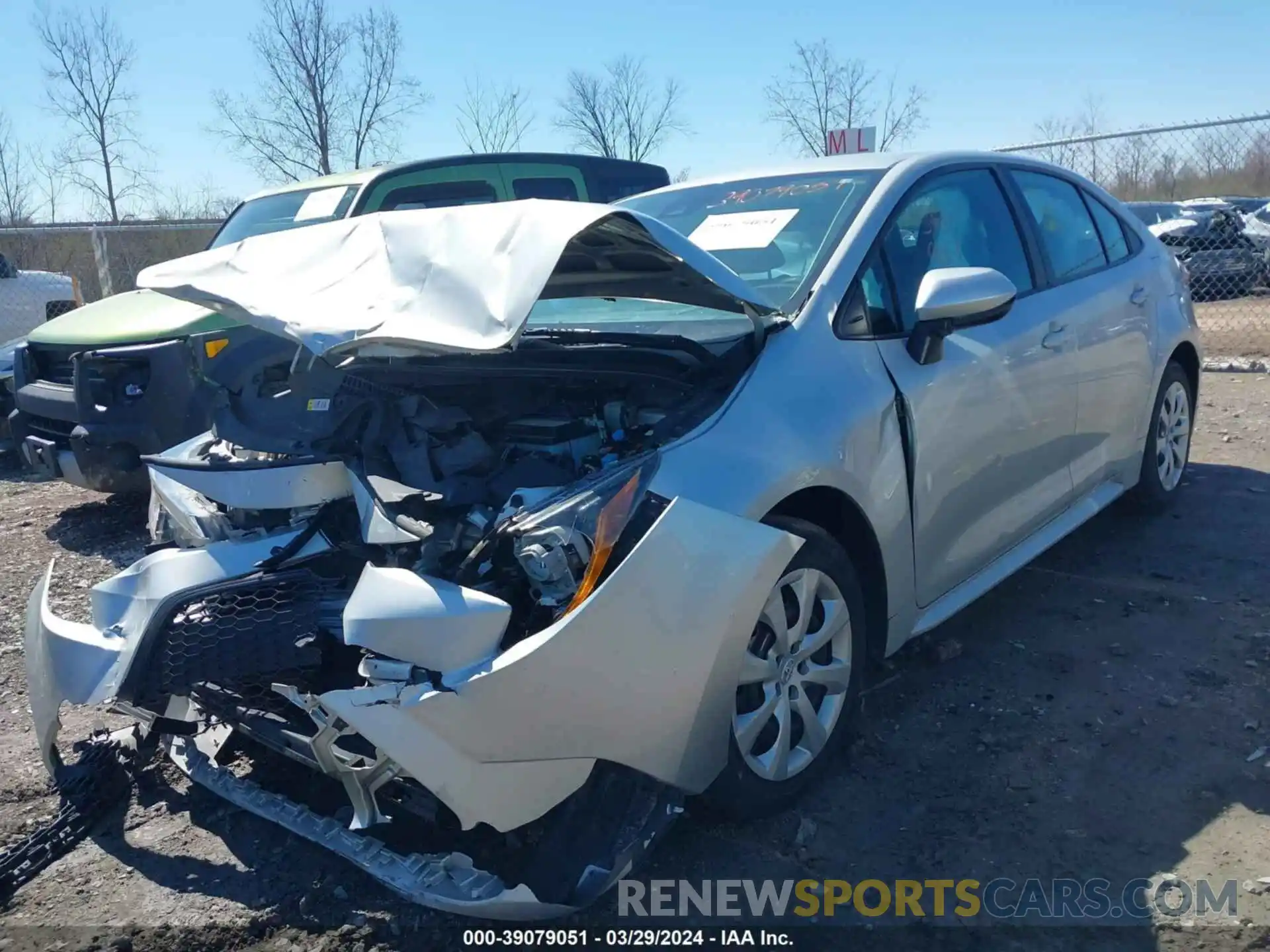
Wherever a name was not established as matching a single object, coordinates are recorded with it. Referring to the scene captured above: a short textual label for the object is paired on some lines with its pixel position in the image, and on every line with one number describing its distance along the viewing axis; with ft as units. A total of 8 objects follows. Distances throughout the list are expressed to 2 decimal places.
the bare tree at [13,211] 78.18
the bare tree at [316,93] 78.95
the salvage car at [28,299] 35.45
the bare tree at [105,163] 80.43
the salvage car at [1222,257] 40.65
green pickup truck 18.52
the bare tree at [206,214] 64.14
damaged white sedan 7.42
